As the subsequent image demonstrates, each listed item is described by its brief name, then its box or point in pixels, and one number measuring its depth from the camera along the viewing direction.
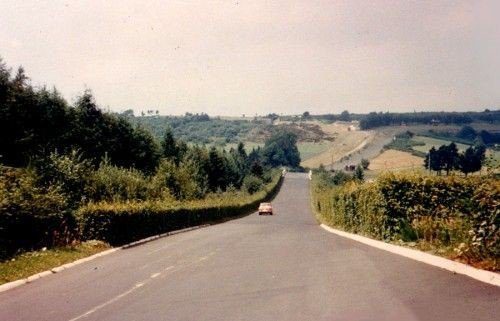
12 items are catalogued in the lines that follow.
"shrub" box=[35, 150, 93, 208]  30.12
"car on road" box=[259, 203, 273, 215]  87.44
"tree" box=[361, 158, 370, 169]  183.38
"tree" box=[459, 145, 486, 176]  83.97
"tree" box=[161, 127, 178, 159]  129.38
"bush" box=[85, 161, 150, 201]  35.84
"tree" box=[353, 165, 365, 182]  128.38
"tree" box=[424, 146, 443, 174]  127.56
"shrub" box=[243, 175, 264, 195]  142.50
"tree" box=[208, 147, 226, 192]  142.88
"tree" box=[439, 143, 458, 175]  112.50
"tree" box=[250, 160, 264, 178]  170.36
